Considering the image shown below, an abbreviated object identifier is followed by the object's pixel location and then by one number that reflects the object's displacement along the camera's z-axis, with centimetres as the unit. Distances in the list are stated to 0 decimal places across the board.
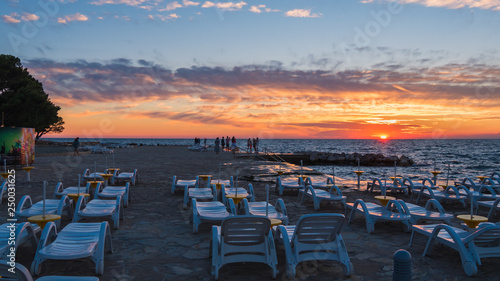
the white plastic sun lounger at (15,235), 473
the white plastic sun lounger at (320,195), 960
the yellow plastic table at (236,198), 779
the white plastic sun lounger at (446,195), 998
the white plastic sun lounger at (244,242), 491
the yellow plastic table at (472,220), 599
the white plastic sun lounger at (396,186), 1215
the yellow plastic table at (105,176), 1193
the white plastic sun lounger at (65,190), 928
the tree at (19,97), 3534
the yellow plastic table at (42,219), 568
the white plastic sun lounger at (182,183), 1146
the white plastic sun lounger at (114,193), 935
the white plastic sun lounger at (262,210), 696
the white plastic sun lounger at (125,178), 1310
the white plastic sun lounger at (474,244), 496
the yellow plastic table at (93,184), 1038
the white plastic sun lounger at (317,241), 502
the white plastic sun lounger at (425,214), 717
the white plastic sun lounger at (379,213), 718
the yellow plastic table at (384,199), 822
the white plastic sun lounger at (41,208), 700
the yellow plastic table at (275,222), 559
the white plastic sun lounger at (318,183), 1148
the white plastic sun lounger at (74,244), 466
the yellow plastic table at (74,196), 836
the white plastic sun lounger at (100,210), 716
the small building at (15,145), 1783
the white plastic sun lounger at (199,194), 955
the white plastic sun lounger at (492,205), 852
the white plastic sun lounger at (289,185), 1166
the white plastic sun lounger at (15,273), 294
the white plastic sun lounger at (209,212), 702
